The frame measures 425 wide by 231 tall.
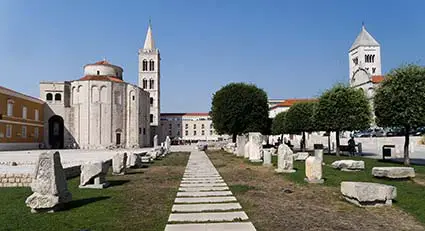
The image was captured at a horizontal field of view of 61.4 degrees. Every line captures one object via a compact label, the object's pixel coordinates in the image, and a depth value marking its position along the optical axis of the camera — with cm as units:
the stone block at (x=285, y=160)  1544
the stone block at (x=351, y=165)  1533
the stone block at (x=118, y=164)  1570
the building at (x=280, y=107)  10138
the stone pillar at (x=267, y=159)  1910
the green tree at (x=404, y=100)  1738
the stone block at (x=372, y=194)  778
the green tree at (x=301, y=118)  3428
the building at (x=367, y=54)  10000
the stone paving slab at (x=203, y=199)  872
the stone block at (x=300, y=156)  2187
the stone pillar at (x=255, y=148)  2270
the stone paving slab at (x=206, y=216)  667
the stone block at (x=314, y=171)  1175
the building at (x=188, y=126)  10588
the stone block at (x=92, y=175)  1105
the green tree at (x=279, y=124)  4212
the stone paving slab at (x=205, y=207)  759
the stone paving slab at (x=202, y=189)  1061
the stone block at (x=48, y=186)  731
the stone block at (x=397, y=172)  1161
